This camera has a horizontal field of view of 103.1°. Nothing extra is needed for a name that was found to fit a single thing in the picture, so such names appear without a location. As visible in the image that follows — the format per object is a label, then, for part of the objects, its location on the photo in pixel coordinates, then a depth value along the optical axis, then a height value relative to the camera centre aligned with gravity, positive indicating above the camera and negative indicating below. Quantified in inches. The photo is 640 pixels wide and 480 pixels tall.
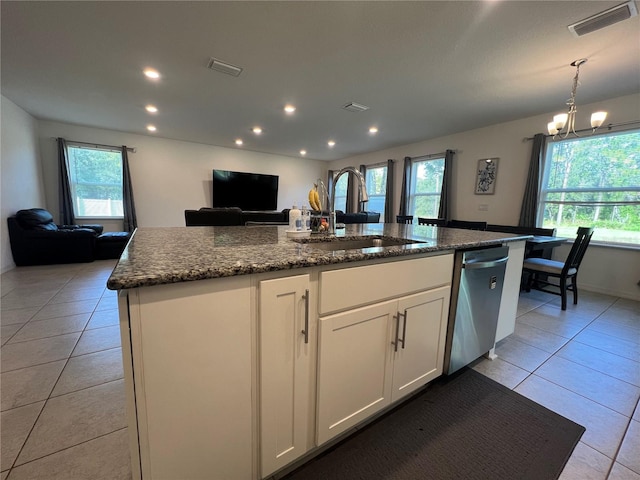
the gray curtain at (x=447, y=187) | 193.0 +17.7
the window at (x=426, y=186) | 211.8 +20.1
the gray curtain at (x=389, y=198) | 241.1 +10.2
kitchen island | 26.9 -18.2
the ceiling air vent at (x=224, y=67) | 100.9 +56.1
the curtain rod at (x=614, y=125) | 119.5 +43.7
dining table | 108.0 -12.6
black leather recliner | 149.9 -25.1
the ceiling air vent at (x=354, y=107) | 140.5 +56.9
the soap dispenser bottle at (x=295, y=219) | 60.2 -3.0
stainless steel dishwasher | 56.9 -22.0
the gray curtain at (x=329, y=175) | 313.2 +39.5
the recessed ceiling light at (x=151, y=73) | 108.6 +56.1
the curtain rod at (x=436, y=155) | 200.3 +44.2
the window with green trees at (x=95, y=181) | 203.0 +16.4
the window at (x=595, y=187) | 123.8 +14.4
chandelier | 94.3 +37.2
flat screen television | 251.8 +15.4
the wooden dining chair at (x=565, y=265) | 107.2 -23.6
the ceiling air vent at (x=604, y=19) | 68.8 +56.0
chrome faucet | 62.9 +3.7
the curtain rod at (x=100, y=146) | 196.8 +44.8
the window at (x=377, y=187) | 259.6 +22.6
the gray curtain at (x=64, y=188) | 191.2 +9.2
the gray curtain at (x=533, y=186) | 147.9 +15.6
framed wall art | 172.2 +24.6
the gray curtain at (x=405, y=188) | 224.8 +18.9
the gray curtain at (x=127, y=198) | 211.3 +3.1
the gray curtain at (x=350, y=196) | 283.9 +13.2
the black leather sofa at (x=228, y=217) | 126.5 -6.6
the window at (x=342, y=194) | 299.0 +16.3
